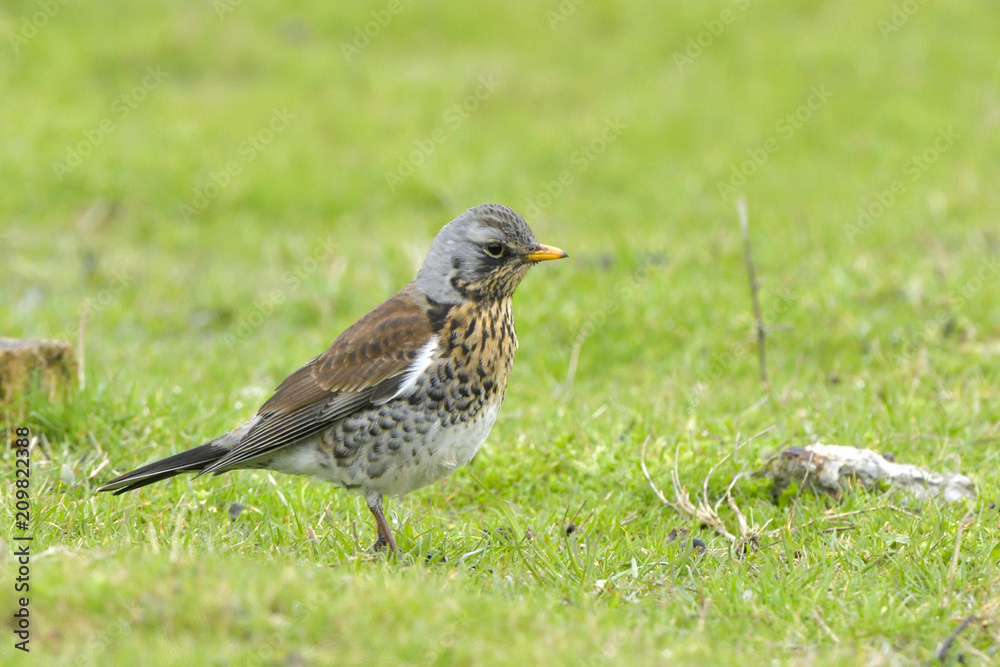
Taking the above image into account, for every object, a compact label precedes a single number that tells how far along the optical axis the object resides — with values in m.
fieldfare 10.43
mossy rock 12.55
